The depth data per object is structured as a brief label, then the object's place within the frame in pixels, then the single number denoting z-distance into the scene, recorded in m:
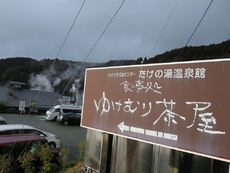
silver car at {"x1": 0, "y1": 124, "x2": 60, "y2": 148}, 9.01
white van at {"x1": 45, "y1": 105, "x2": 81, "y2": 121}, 24.14
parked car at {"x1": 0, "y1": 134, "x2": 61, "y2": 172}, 6.49
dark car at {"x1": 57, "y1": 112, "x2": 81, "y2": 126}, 21.88
